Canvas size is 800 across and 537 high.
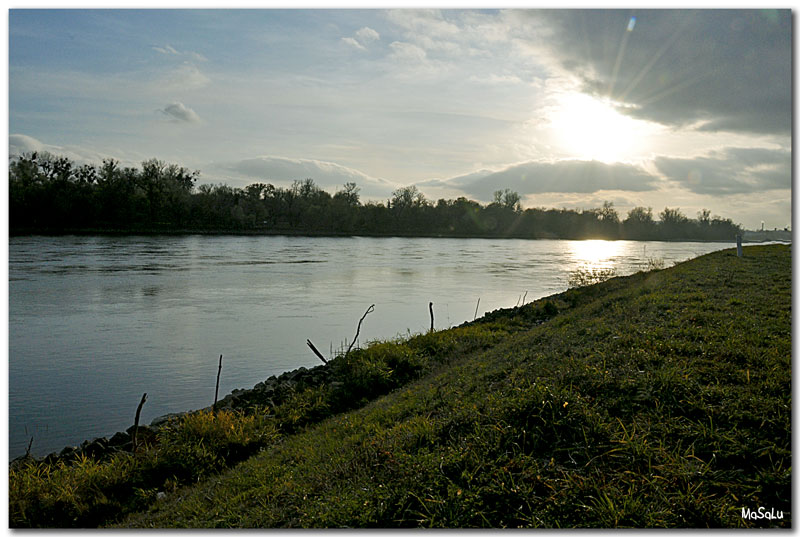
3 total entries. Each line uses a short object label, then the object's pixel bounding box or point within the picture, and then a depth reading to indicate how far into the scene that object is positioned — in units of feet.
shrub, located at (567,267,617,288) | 101.01
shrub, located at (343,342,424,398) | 32.60
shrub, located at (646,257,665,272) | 119.85
